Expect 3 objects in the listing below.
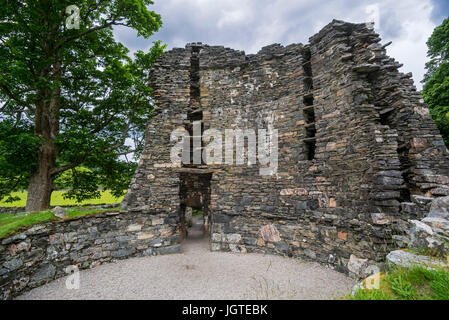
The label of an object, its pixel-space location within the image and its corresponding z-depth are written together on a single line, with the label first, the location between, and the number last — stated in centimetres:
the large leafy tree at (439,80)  889
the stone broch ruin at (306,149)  483
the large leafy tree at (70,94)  649
